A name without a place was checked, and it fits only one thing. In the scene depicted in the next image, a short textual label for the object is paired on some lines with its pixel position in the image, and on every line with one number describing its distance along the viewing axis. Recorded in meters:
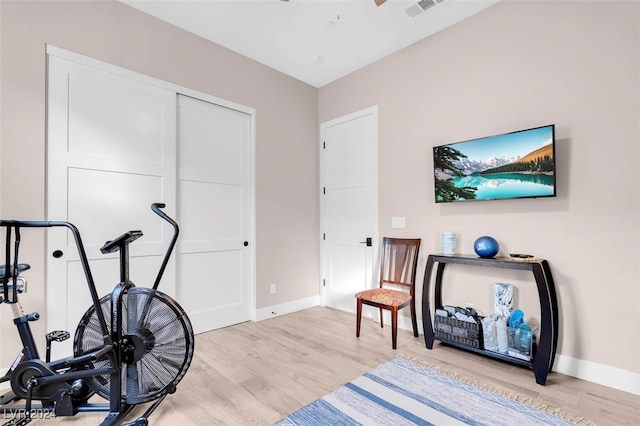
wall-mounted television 2.30
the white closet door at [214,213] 3.06
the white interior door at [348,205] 3.60
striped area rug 1.75
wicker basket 2.47
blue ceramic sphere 2.43
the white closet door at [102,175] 2.33
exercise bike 1.60
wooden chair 2.80
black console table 2.09
